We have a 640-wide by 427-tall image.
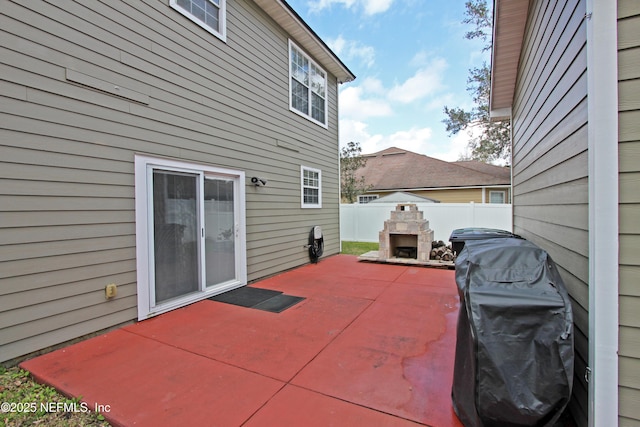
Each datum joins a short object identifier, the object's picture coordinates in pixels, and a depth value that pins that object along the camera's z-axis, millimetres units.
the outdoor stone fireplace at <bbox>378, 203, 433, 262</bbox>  6762
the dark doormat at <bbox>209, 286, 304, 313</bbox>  4051
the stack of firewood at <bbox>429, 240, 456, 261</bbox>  6817
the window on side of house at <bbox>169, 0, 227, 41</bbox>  4114
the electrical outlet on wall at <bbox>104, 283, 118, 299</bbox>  3215
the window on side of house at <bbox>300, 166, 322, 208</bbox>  6961
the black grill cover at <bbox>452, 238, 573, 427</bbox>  1446
